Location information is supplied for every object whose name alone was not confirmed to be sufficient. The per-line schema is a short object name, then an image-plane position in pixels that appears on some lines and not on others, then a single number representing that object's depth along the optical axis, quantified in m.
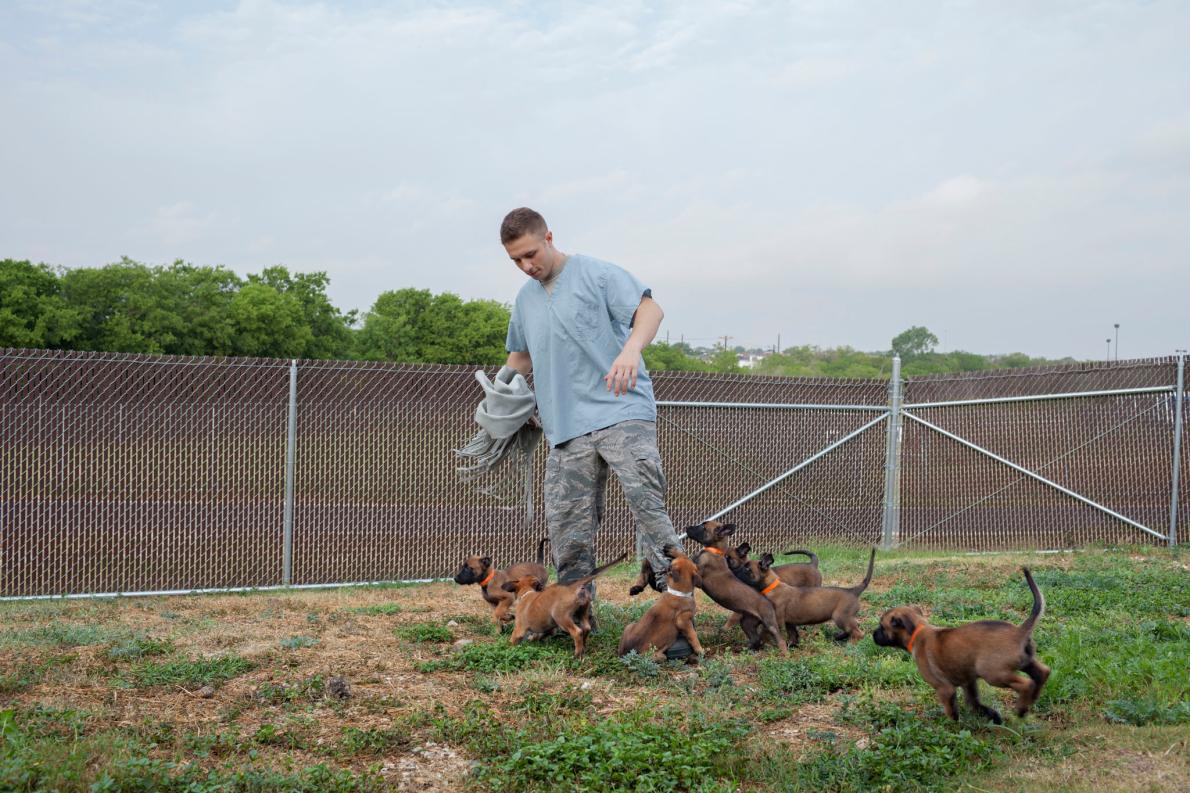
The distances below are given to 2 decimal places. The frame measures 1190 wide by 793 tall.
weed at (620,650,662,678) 5.23
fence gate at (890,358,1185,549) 11.52
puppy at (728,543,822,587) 7.09
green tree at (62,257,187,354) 33.69
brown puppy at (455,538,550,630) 6.47
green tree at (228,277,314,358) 38.00
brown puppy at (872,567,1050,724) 4.12
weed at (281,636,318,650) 5.97
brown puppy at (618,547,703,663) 5.54
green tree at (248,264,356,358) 42.47
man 5.78
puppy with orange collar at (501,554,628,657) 5.67
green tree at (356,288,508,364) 42.69
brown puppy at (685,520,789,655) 5.82
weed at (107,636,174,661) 5.68
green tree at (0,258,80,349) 31.14
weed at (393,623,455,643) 6.29
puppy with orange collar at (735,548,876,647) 6.00
